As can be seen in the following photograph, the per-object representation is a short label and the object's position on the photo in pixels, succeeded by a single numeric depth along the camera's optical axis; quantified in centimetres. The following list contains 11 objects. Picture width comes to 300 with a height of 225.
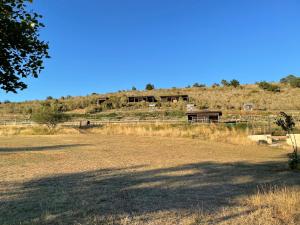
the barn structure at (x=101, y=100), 5648
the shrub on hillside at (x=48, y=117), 3126
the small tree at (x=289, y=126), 948
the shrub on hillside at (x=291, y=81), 6166
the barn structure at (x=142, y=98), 5715
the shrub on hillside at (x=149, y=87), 6849
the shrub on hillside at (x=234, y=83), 6741
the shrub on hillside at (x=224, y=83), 6868
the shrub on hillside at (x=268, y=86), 5936
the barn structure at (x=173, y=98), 5645
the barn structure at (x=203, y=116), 3231
